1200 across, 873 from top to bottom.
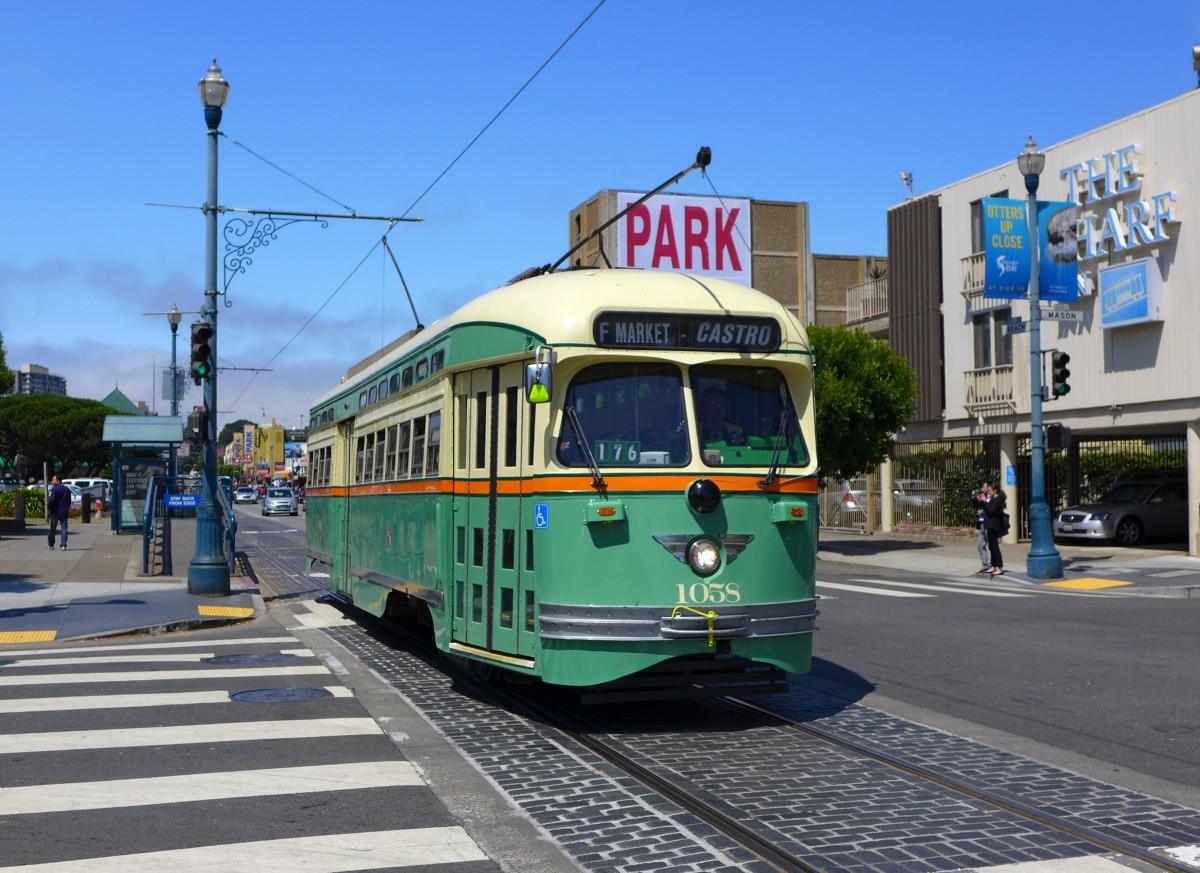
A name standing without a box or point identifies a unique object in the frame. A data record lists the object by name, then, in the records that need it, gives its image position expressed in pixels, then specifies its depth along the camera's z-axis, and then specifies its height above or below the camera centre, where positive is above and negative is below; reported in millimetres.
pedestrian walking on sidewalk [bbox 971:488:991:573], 24641 -516
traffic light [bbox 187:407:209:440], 19516 +1293
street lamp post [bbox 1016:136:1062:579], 23172 +958
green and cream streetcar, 8508 +153
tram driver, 8867 +589
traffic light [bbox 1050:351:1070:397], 23172 +2448
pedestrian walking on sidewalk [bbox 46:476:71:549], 29047 +52
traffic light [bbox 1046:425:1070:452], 23234 +1300
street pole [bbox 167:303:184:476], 37562 +4589
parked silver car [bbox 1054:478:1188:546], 29250 -213
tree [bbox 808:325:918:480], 29984 +2640
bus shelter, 37312 +1600
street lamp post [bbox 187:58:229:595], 18722 +243
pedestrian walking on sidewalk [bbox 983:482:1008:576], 24234 -257
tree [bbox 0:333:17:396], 42469 +4405
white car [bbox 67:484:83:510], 54288 +485
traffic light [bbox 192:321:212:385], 18688 +2334
